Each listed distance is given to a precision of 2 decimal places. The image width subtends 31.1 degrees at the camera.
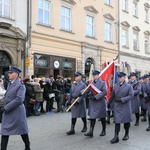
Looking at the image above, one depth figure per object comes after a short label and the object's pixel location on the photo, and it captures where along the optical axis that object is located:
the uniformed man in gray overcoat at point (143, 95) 10.20
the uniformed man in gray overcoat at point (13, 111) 5.08
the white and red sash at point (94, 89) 7.25
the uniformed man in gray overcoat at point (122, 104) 6.66
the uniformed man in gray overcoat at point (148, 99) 8.33
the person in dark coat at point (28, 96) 10.78
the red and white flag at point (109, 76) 9.12
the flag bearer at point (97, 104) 7.20
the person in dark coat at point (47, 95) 11.94
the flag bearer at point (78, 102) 7.54
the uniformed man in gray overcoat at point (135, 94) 9.41
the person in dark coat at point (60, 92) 12.46
